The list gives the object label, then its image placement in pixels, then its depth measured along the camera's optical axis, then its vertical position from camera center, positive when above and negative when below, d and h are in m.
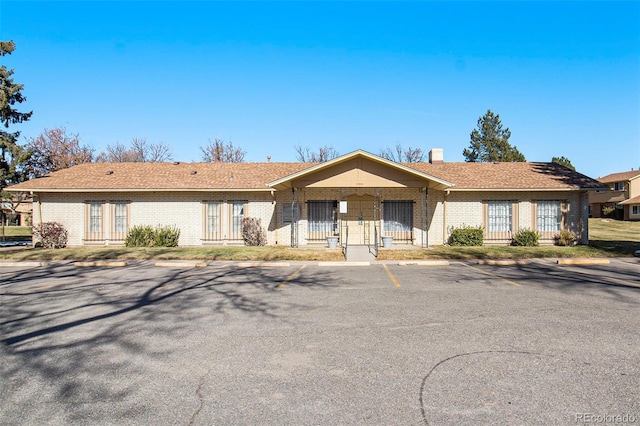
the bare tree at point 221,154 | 55.03 +8.19
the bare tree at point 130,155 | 62.09 +9.22
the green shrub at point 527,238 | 19.66 -1.08
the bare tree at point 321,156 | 62.73 +9.01
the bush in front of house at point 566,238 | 20.03 -1.12
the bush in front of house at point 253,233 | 20.06 -0.78
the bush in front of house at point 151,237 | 19.95 -0.94
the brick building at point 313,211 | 20.38 +0.27
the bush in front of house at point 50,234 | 19.97 -0.77
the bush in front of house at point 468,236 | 19.66 -1.00
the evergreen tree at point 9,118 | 22.53 +5.45
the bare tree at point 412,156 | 61.32 +8.76
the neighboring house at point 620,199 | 46.66 +1.87
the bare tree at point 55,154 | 42.50 +7.01
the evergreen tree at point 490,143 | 55.81 +9.80
